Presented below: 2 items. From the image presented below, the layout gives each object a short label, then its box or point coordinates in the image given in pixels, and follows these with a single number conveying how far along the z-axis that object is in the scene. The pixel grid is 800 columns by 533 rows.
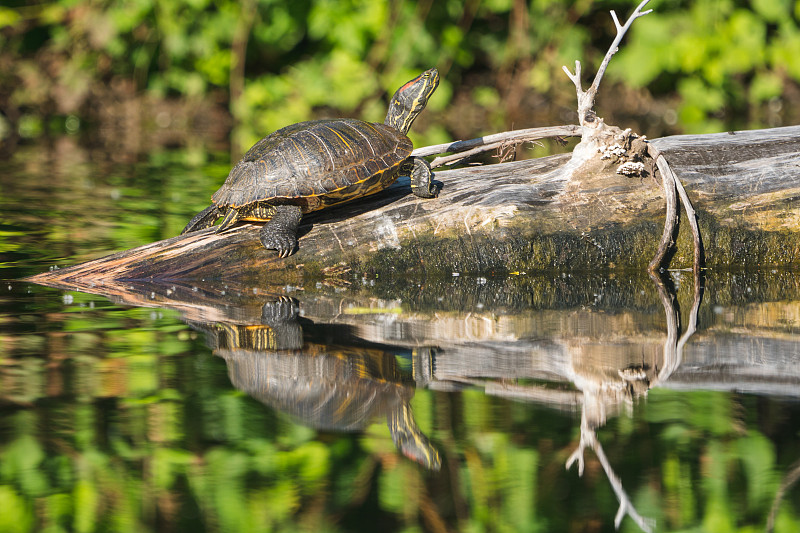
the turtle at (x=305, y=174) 8.43
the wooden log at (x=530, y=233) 8.70
